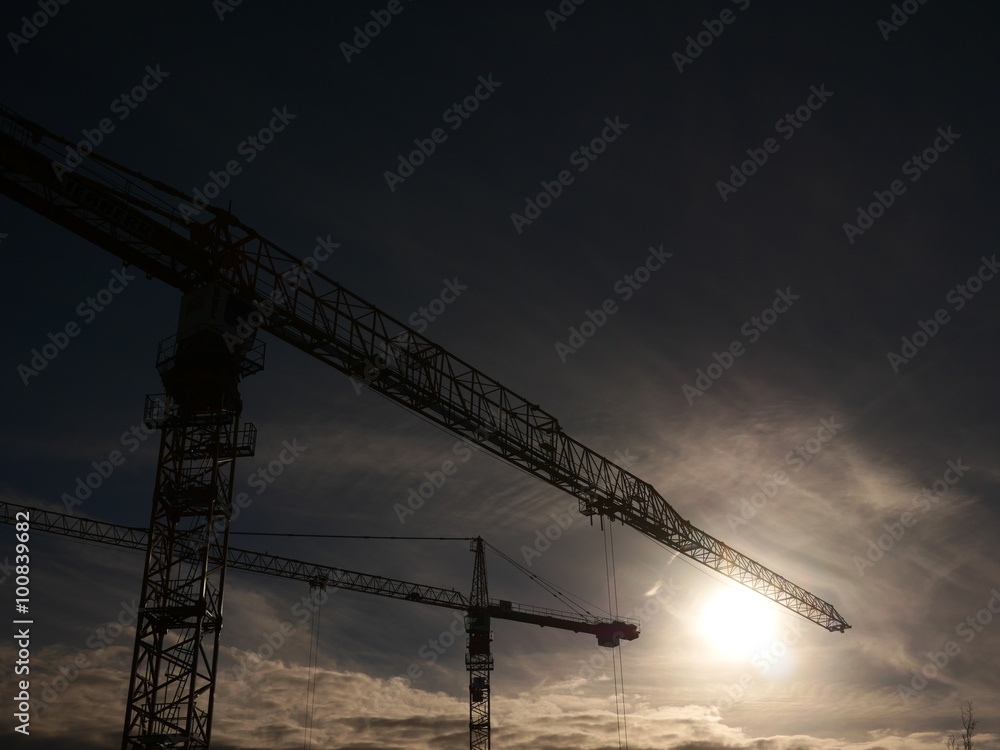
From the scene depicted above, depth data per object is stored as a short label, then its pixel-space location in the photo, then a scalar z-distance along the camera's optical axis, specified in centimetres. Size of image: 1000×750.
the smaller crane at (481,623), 7106
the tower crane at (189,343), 2897
